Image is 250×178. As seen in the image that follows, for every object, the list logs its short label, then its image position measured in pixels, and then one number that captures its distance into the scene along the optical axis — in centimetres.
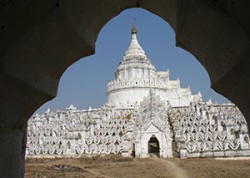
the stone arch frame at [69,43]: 294
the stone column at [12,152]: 361
